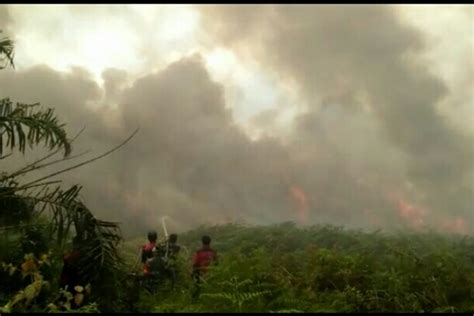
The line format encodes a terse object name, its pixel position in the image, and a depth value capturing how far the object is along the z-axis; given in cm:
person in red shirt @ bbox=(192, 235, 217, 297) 1165
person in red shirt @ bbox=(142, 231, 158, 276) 1174
